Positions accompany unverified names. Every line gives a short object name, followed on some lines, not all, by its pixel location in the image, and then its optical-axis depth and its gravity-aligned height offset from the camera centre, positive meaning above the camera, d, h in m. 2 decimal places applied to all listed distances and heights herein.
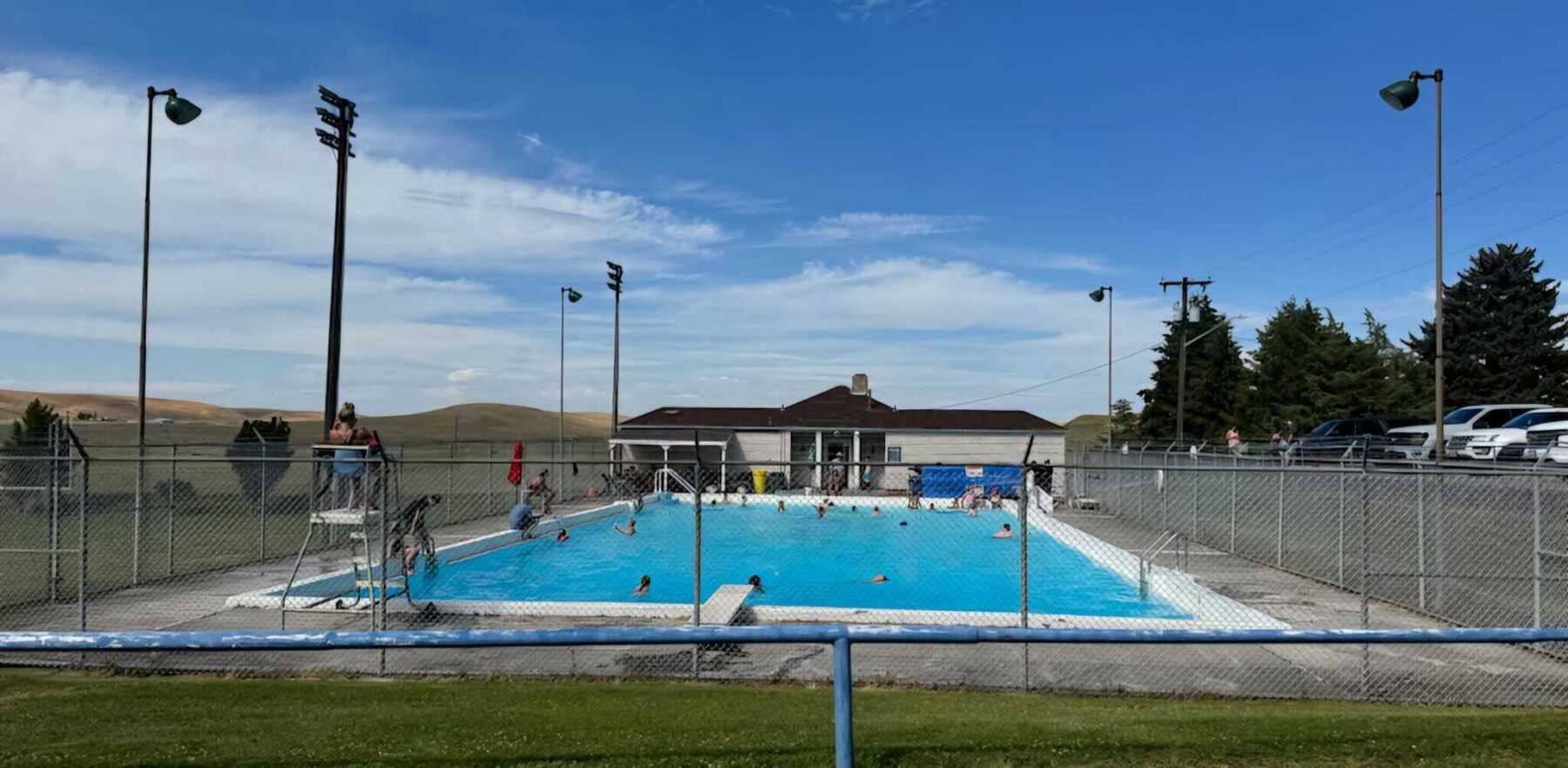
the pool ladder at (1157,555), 16.40 -2.35
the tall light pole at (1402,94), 19.44 +6.60
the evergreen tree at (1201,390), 69.44 +2.54
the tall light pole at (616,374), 44.16 +1.95
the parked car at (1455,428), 27.18 +0.02
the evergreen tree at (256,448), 23.89 -0.92
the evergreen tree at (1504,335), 55.03 +5.31
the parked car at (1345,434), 28.66 -0.20
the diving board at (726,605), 11.92 -2.33
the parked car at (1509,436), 22.72 -0.16
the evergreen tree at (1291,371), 70.62 +4.31
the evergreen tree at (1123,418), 83.72 +0.56
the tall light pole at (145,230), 16.59 +3.59
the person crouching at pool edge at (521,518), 20.59 -2.13
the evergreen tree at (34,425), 27.80 -0.47
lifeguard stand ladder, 10.67 -1.42
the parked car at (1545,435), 20.95 -0.13
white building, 44.00 -0.88
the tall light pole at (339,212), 21.73 +4.55
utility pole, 45.38 +3.23
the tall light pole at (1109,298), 47.28 +6.06
